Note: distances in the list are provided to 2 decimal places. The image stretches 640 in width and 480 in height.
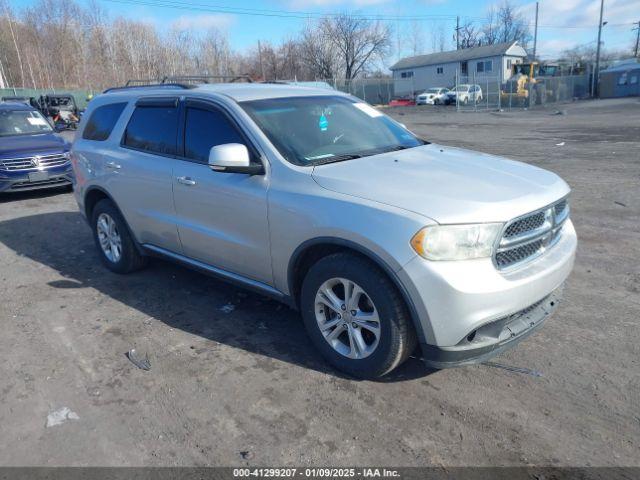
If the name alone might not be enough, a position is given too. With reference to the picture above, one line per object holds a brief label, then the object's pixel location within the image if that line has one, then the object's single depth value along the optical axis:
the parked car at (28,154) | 9.45
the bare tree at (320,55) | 70.38
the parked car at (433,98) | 47.38
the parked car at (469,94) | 41.25
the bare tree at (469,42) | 86.25
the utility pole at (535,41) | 59.44
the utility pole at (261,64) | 66.47
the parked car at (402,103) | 50.50
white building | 59.91
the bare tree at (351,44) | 70.38
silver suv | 2.81
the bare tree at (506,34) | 86.56
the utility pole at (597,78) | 44.53
